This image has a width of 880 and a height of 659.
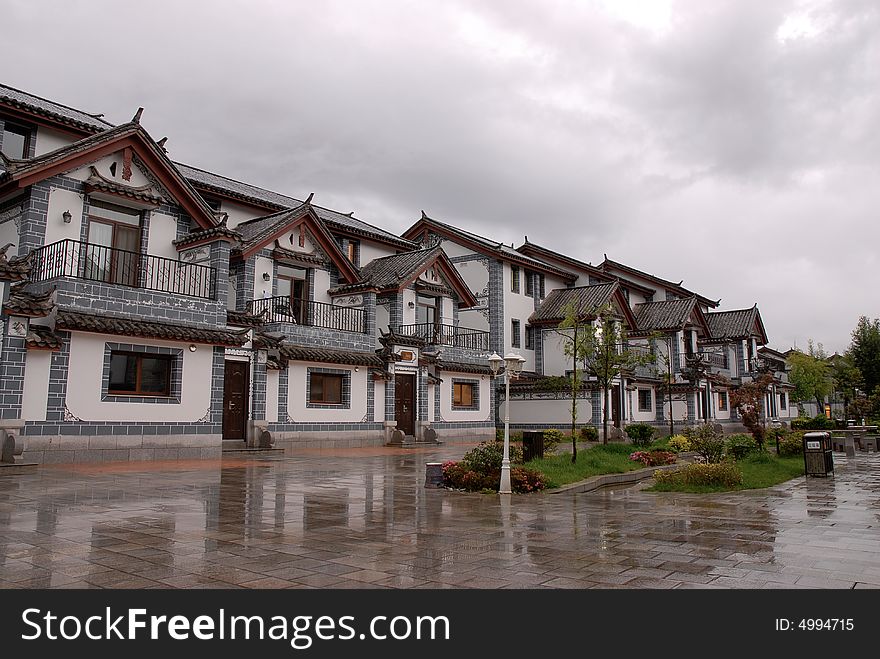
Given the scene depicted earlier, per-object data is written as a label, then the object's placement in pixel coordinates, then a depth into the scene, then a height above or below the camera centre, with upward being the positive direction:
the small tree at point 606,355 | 18.69 +1.90
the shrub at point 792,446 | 21.30 -0.68
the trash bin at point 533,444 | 16.73 -0.50
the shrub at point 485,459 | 12.98 -0.67
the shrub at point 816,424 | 34.55 +0.00
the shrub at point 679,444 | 22.08 -0.65
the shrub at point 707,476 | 13.19 -0.99
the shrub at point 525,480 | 12.45 -1.03
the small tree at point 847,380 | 40.94 +2.69
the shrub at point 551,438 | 19.54 -0.52
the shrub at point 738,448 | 18.75 -0.65
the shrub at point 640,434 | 22.27 -0.33
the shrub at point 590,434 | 31.16 -0.47
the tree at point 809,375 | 48.31 +3.40
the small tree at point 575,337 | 18.02 +2.45
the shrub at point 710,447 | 15.78 -0.54
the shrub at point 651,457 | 17.98 -0.89
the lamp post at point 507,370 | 12.18 +0.99
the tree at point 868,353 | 43.72 +4.52
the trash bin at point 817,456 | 15.82 -0.73
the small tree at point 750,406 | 20.55 +0.57
